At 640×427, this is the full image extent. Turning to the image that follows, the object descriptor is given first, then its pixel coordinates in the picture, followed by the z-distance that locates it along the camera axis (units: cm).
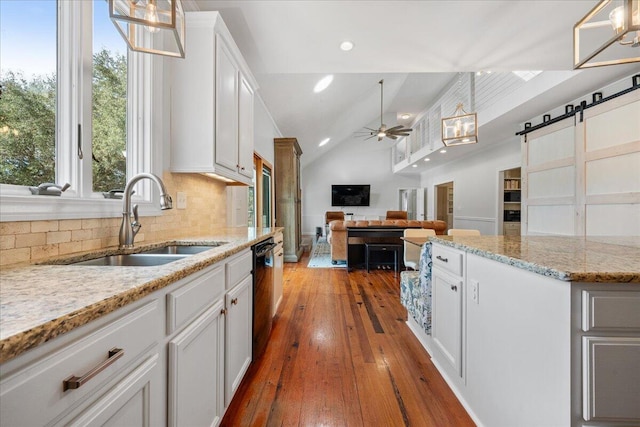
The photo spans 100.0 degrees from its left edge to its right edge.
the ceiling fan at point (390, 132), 659
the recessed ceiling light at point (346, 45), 237
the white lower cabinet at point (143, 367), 46
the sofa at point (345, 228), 486
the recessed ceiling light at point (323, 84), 440
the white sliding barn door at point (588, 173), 288
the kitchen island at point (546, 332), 85
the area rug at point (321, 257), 520
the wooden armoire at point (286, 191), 541
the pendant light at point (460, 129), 328
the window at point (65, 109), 99
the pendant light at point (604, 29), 114
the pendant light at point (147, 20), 108
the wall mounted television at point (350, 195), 1069
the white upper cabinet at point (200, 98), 179
